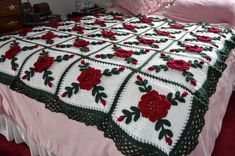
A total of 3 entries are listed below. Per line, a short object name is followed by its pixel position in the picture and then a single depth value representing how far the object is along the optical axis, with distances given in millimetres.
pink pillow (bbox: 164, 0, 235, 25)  2338
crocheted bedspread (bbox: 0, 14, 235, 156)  1003
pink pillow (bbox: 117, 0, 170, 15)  2787
